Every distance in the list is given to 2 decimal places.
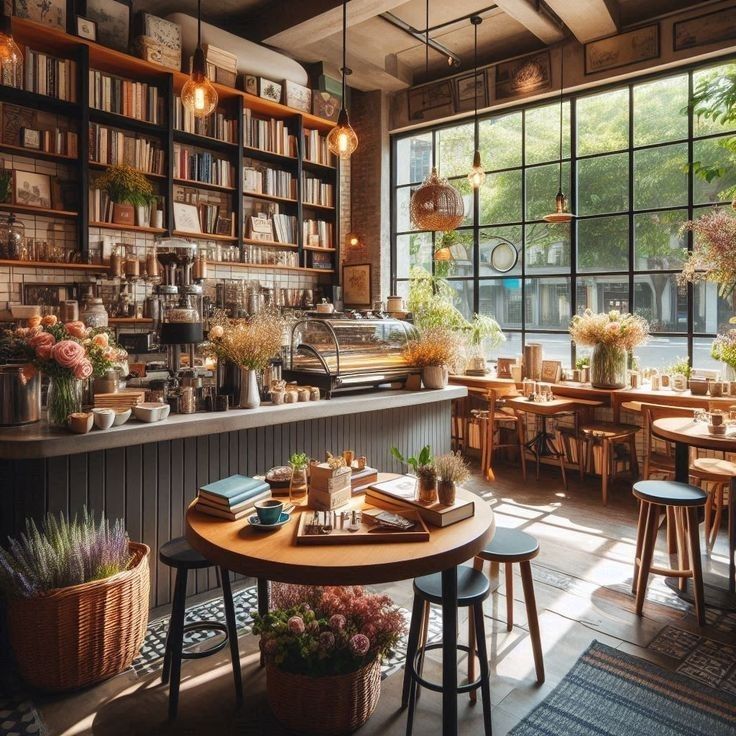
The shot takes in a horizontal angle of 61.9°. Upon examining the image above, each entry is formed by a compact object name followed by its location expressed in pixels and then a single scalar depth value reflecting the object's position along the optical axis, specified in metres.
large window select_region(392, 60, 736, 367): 5.80
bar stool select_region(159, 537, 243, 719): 2.34
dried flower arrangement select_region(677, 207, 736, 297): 4.61
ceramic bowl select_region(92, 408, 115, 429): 2.78
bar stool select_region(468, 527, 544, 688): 2.49
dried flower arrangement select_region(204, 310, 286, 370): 3.32
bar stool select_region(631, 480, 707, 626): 3.15
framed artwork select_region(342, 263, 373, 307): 7.52
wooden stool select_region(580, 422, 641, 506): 5.29
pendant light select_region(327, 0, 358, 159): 3.51
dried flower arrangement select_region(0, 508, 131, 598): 2.46
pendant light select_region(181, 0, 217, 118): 3.13
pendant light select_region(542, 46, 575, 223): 5.60
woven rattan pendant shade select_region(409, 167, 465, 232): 4.09
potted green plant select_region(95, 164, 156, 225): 5.16
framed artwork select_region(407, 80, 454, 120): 7.20
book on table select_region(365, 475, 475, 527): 2.12
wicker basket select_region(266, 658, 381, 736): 2.16
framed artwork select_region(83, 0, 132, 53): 5.14
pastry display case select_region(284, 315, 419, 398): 3.96
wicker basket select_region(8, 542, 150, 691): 2.43
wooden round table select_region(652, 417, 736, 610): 3.32
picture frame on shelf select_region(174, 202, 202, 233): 5.84
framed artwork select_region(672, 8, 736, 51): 5.34
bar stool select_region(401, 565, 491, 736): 2.17
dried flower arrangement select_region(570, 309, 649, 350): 5.60
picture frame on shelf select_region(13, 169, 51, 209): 4.86
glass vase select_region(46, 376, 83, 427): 2.76
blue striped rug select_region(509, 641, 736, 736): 2.29
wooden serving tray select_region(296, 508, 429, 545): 1.96
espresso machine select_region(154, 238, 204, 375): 3.27
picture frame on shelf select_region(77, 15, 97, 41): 4.97
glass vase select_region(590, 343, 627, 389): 5.71
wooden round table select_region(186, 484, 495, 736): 1.80
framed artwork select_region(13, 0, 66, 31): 4.70
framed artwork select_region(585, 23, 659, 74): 5.75
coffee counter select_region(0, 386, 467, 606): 2.70
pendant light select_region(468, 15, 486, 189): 4.92
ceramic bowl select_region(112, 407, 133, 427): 2.86
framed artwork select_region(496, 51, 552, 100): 6.45
